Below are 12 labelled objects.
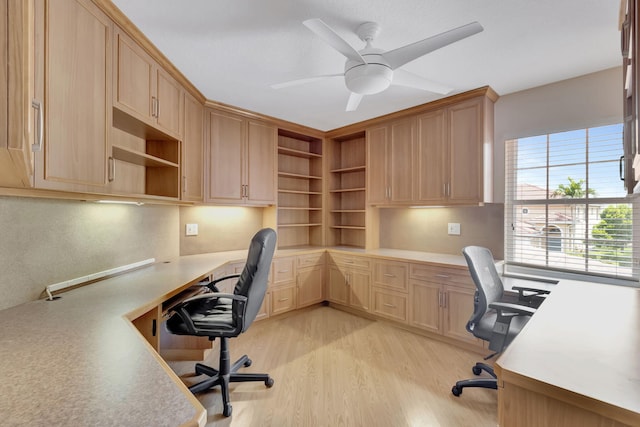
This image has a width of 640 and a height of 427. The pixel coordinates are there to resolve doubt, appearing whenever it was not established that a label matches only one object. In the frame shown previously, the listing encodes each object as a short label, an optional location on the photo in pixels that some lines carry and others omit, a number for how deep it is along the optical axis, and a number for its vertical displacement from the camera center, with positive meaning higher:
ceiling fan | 1.45 +0.91
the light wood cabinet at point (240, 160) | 3.15 +0.61
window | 2.35 +0.08
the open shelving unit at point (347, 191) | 4.20 +0.32
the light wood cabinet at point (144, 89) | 1.80 +0.89
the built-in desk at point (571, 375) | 0.76 -0.48
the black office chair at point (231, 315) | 1.87 -0.70
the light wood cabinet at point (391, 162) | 3.37 +0.63
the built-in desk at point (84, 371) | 0.64 -0.45
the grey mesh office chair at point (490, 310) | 1.86 -0.66
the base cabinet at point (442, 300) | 2.69 -0.85
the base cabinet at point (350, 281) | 3.49 -0.86
